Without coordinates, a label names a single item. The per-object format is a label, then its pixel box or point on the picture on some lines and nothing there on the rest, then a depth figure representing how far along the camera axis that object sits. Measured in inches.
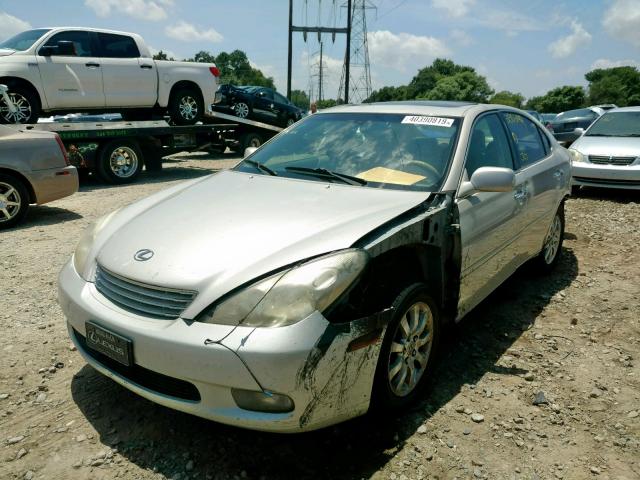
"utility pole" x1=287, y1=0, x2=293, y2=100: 1208.2
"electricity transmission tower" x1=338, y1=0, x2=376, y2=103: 1194.0
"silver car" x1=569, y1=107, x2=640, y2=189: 328.8
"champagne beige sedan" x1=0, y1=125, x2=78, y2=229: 251.6
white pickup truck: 340.2
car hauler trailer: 364.5
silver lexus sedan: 82.4
